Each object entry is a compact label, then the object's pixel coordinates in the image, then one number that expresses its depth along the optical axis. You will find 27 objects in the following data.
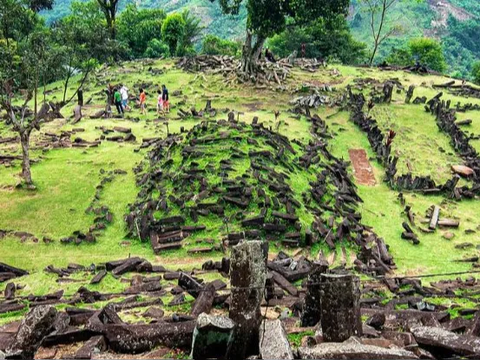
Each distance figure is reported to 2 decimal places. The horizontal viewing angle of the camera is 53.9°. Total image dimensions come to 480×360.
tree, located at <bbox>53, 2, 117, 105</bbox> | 19.75
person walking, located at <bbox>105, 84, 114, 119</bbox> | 28.05
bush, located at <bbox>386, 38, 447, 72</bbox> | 63.00
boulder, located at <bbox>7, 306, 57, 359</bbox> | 6.12
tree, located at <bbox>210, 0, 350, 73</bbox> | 28.80
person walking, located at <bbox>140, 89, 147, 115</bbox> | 28.95
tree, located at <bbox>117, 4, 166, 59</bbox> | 57.28
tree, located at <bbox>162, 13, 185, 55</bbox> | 52.62
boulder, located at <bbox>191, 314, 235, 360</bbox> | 5.42
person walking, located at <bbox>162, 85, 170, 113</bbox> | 28.14
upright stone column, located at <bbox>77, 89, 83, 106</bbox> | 29.78
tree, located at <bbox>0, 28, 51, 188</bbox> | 16.42
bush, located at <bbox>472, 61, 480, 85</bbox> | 49.16
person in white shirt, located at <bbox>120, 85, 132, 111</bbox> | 28.69
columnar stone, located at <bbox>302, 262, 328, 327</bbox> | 7.20
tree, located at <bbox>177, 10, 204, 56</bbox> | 53.56
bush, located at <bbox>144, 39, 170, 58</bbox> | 54.19
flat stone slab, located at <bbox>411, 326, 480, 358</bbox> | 5.33
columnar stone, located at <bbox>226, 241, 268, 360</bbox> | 5.84
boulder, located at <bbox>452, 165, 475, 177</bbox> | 22.02
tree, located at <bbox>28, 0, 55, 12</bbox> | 43.15
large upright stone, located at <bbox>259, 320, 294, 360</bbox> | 5.16
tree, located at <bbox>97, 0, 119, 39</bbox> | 46.61
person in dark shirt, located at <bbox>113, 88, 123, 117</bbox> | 28.20
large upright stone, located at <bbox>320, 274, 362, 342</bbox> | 5.89
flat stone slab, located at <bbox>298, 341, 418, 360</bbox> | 4.93
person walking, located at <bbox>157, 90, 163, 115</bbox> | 28.77
